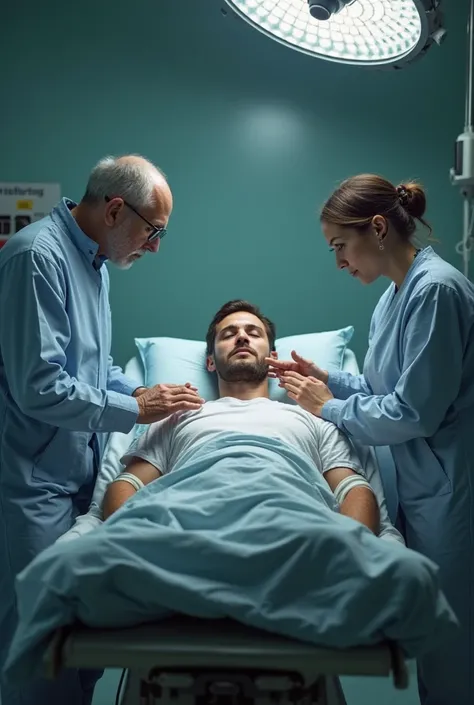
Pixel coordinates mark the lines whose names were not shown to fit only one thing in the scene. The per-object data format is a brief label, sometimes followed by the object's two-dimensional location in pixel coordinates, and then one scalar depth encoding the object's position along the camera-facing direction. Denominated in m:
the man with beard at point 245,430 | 1.91
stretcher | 1.21
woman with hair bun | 1.78
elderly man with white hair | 1.75
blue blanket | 1.22
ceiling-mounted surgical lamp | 1.58
